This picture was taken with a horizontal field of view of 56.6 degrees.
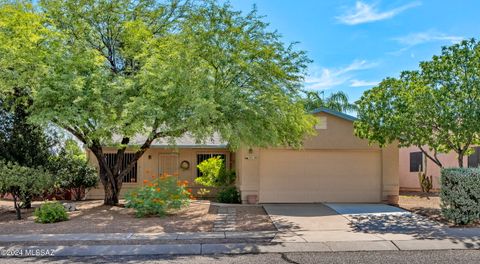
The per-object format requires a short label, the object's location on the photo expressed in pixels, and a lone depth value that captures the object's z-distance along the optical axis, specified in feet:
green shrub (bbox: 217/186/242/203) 55.83
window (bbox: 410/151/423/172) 75.25
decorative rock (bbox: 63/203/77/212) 46.29
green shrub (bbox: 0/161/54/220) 40.86
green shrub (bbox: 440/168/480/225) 37.11
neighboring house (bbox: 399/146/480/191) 63.95
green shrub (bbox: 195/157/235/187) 60.35
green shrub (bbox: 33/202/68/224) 39.14
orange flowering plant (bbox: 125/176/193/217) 42.29
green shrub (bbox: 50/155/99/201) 57.93
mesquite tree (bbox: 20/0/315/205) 36.40
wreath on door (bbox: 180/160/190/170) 68.13
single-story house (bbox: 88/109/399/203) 54.54
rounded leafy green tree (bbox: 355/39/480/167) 39.81
